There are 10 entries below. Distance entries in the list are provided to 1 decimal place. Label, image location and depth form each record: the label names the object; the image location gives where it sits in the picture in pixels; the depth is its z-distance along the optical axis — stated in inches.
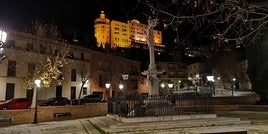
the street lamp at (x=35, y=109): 703.7
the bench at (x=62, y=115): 791.7
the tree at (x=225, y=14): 243.3
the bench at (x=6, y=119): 656.1
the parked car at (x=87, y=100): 1154.8
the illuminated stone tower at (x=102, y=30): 4078.2
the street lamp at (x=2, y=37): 402.9
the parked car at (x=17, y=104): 933.8
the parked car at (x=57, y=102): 1042.1
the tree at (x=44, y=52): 872.3
